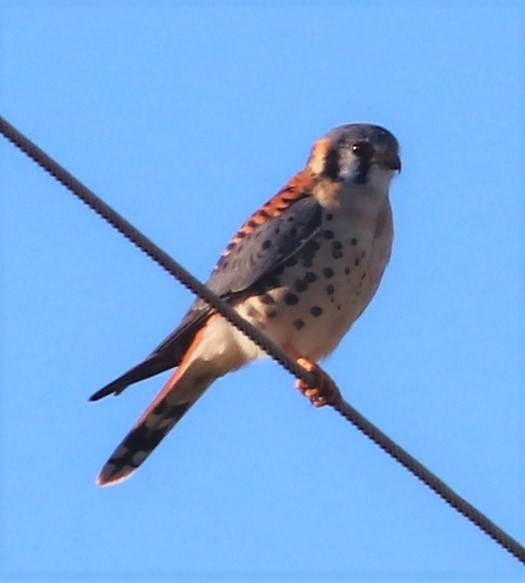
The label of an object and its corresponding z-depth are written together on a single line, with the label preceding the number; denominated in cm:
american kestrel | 1127
